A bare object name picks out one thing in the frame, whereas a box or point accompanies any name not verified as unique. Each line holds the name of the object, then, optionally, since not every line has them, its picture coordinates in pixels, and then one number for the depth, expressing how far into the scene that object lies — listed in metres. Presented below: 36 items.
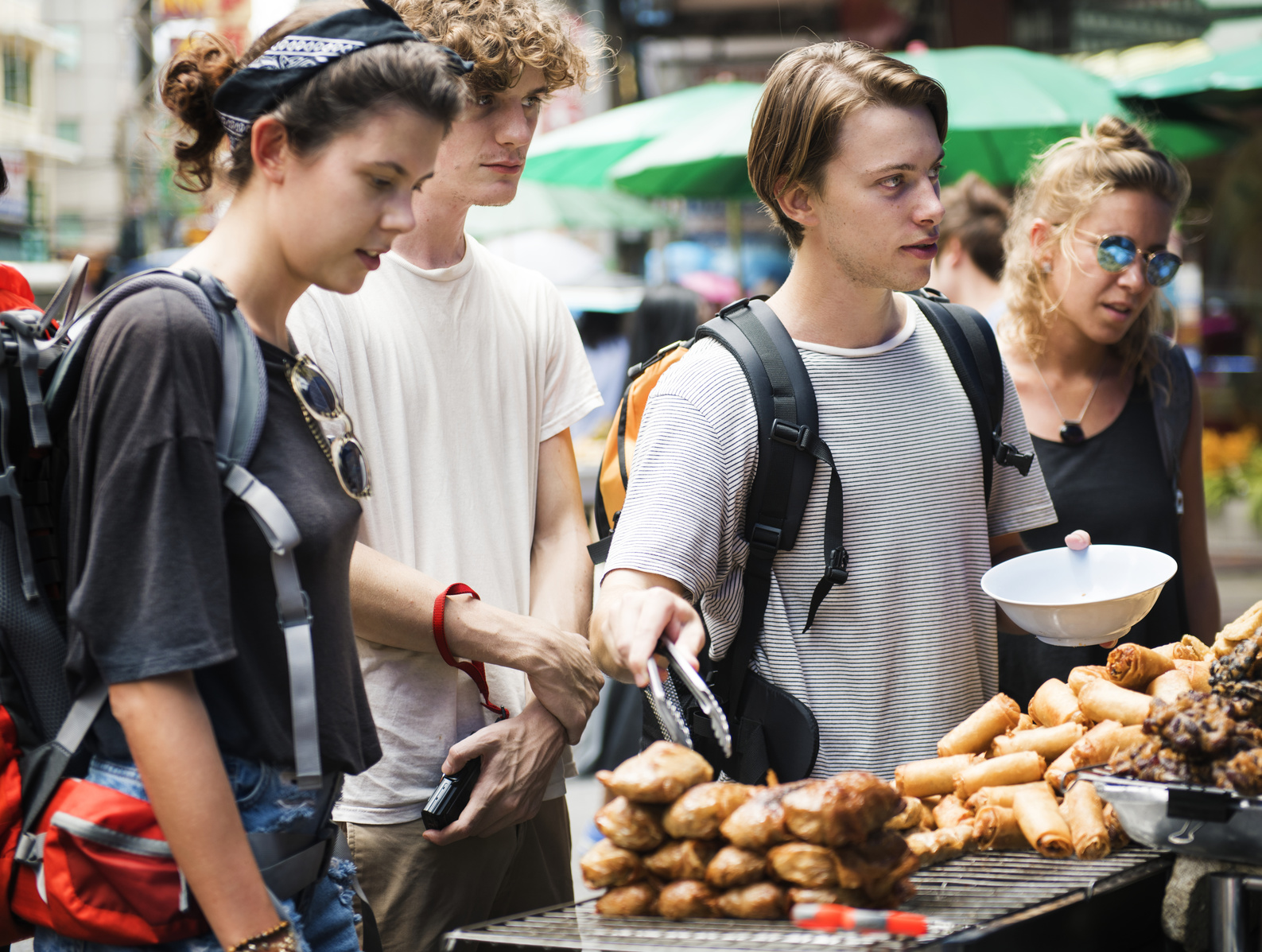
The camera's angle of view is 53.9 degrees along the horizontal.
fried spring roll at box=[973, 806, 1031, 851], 2.01
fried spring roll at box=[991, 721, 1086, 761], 2.26
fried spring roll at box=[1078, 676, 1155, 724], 2.24
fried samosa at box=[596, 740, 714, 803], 1.69
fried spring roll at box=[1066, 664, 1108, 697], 2.44
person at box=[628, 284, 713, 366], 6.87
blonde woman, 3.43
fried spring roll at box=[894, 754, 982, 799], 2.20
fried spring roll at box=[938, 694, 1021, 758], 2.31
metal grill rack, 1.53
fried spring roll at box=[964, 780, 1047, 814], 2.08
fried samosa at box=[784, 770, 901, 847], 1.62
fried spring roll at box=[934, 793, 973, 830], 2.05
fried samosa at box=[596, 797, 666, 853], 1.69
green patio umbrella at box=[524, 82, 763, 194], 7.91
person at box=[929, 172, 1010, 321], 5.03
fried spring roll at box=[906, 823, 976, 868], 1.92
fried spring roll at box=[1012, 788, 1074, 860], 1.96
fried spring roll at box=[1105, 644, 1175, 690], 2.40
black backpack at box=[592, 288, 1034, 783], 2.36
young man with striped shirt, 2.38
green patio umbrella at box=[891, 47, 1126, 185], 5.93
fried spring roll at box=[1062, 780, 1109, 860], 1.95
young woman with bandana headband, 1.54
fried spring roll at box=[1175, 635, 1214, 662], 2.60
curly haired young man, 2.47
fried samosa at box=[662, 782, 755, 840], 1.67
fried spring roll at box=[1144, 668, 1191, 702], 2.34
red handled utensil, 1.50
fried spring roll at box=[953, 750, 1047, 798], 2.17
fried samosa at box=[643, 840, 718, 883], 1.67
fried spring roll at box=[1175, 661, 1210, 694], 2.38
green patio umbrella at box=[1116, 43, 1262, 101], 6.29
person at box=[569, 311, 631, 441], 8.16
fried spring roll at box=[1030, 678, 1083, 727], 2.37
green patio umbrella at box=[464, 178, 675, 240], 11.96
